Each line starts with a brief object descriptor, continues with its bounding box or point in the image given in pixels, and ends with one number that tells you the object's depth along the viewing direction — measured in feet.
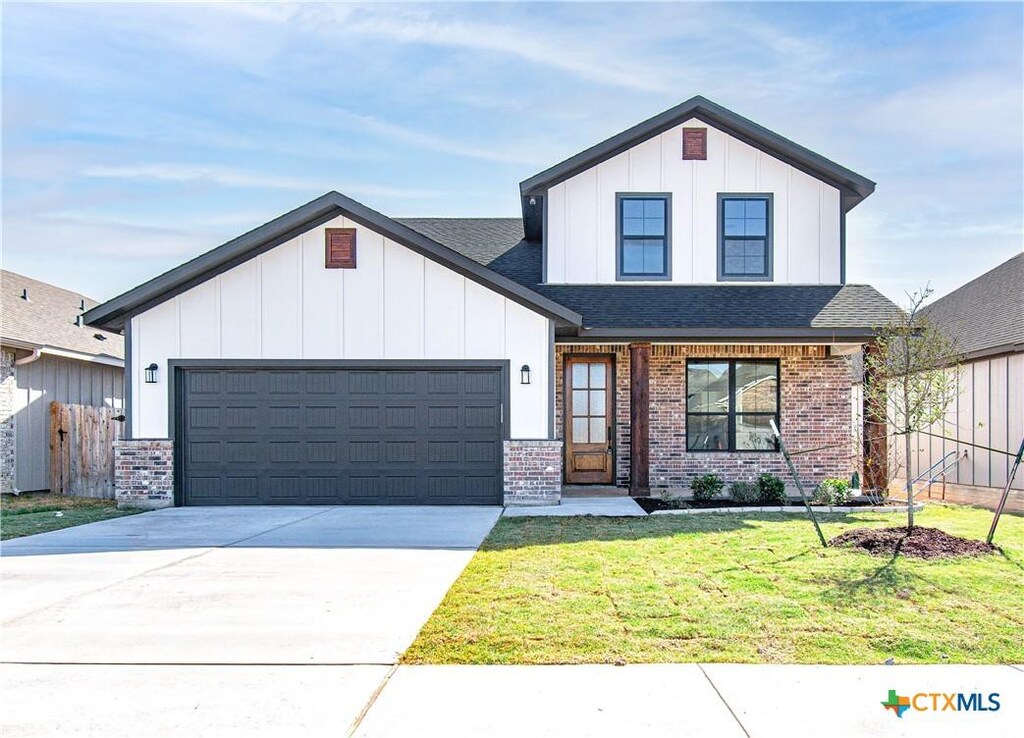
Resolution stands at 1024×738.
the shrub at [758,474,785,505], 41.81
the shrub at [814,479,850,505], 40.34
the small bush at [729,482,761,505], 41.42
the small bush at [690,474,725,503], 42.29
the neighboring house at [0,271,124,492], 49.60
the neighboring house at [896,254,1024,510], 48.91
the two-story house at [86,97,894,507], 40.91
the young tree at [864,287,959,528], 27.66
